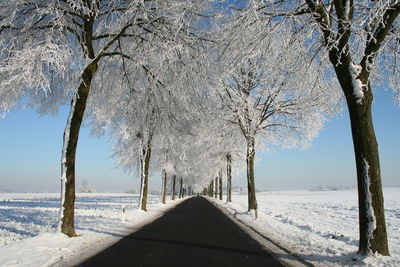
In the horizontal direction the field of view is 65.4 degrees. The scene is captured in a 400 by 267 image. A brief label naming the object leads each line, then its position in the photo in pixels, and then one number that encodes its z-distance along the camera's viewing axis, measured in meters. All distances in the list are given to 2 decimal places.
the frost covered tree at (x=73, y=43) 7.73
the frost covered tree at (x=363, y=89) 6.30
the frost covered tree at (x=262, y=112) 17.23
